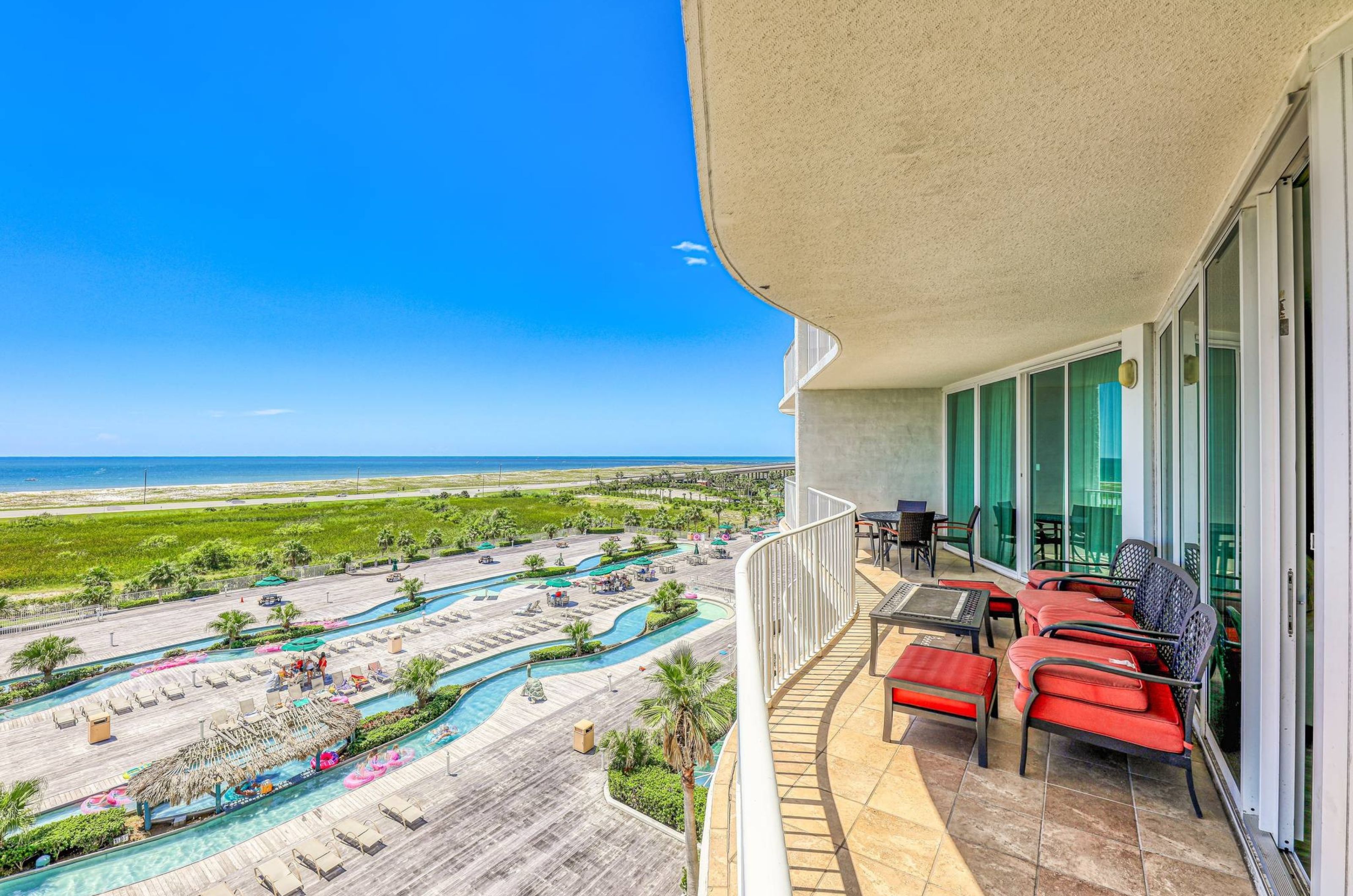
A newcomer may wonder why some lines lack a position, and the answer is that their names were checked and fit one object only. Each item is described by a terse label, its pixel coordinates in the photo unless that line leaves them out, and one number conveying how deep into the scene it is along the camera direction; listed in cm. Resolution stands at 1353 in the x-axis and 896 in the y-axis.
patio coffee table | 341
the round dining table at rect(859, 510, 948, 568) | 735
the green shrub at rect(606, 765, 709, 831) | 1055
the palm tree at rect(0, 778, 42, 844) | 959
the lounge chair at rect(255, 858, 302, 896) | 866
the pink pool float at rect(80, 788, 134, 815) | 1077
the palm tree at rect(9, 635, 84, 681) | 1612
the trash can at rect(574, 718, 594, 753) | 1241
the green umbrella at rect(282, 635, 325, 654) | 1836
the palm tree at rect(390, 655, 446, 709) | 1463
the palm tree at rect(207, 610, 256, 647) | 1894
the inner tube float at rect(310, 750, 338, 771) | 1219
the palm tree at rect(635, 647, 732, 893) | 901
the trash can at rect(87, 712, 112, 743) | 1283
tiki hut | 1039
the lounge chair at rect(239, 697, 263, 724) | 1360
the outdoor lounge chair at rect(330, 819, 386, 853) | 966
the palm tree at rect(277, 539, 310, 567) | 3105
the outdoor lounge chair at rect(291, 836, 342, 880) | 909
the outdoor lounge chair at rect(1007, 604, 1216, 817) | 228
